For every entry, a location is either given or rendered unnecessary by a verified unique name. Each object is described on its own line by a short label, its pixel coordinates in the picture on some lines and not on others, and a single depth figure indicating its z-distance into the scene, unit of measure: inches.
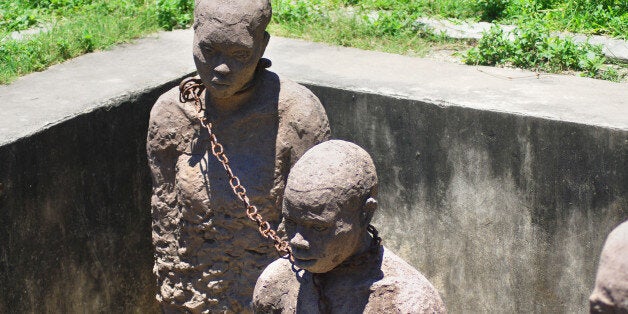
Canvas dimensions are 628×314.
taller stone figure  193.6
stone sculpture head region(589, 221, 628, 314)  102.7
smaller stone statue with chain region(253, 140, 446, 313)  141.5
